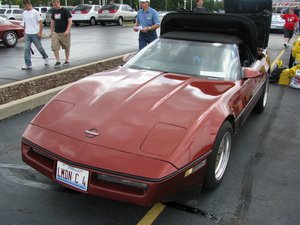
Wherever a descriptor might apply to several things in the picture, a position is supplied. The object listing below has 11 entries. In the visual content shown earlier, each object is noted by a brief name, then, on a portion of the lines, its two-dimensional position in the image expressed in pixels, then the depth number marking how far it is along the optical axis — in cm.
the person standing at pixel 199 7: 908
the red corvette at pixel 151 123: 274
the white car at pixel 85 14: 2642
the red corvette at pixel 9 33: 1368
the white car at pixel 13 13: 3109
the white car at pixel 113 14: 2638
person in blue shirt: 786
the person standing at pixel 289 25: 1486
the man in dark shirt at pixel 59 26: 911
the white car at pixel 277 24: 2192
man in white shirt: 892
